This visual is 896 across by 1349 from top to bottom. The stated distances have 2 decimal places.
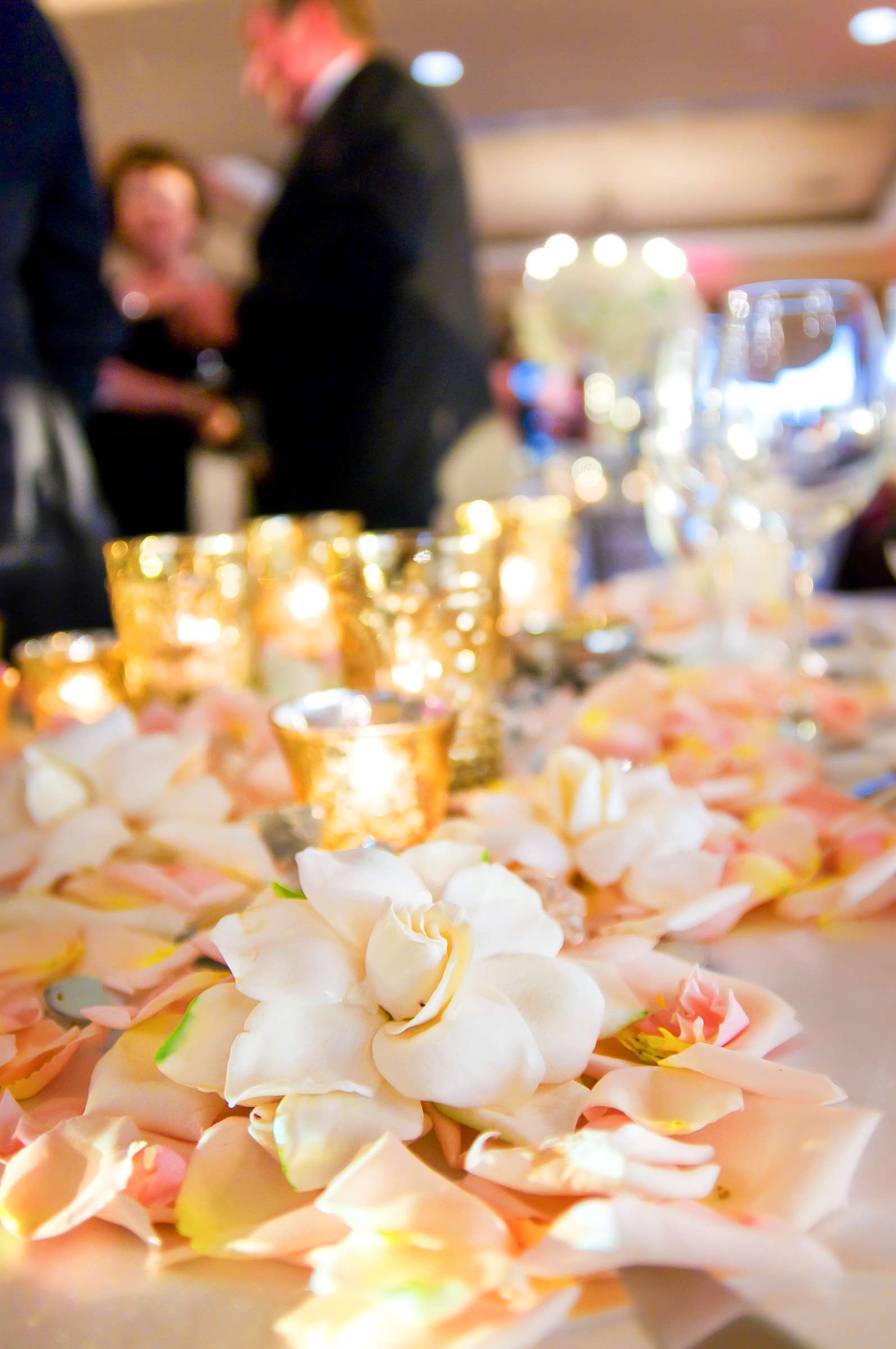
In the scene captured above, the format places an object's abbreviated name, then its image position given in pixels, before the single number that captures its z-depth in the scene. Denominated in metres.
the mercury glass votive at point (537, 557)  0.96
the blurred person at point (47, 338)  1.26
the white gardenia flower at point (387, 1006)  0.27
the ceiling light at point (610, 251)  3.95
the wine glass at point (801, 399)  0.68
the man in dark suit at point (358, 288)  1.78
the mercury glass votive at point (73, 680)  0.69
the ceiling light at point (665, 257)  4.90
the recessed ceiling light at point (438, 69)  5.19
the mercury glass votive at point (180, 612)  0.70
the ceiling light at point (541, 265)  6.22
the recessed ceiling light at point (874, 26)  4.88
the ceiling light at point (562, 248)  6.55
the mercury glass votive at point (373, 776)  0.43
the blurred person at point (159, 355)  2.61
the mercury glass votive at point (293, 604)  0.78
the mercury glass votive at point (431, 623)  0.55
